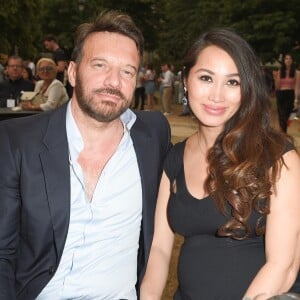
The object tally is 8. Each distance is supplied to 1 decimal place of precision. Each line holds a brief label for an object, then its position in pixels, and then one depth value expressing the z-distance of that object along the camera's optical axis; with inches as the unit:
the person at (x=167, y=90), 764.0
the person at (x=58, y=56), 404.8
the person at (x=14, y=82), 327.3
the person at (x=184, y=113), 722.6
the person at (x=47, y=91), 289.6
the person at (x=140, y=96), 784.5
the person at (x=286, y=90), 488.7
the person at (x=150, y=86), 871.7
